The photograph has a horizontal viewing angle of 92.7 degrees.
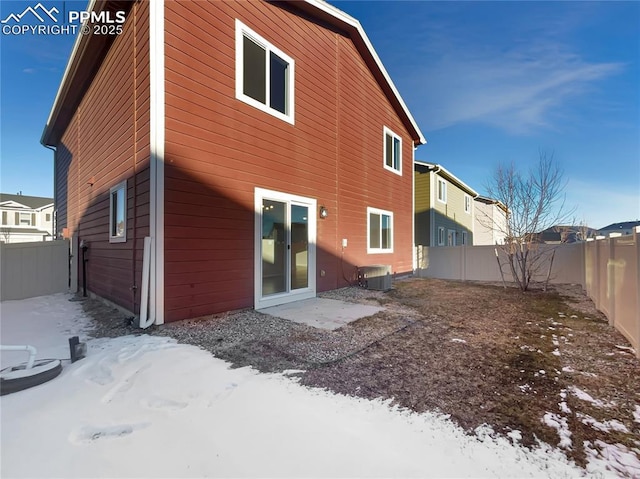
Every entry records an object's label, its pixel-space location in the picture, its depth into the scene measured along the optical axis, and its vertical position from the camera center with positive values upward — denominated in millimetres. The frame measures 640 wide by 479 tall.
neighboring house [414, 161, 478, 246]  15547 +1975
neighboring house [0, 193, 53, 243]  25117 +1952
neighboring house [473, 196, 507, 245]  23172 +1102
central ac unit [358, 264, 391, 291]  8109 -980
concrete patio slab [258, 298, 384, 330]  4793 -1261
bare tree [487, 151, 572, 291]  8625 +1080
